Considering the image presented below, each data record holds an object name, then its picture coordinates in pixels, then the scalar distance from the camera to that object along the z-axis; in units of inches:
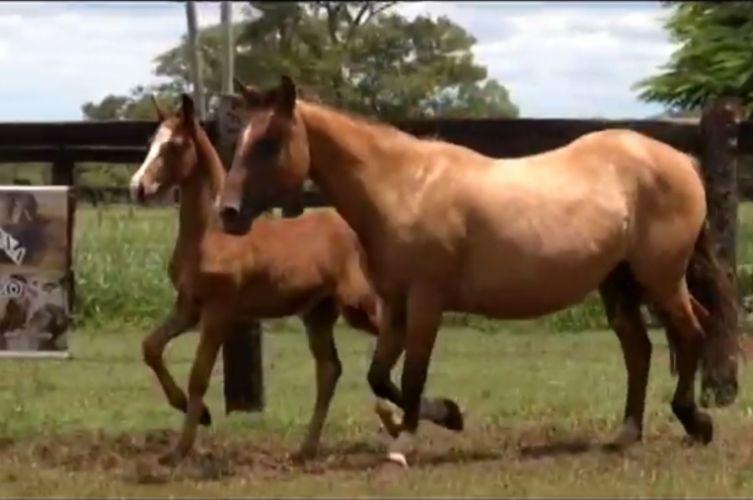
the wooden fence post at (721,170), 424.8
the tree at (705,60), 814.5
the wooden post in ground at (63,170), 445.7
